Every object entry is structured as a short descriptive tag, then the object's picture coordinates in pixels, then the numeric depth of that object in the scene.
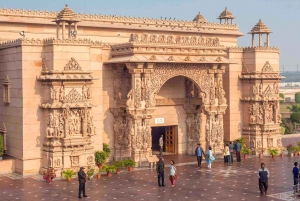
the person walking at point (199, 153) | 27.84
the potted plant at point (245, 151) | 31.62
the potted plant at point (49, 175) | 24.02
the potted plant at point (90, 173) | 24.56
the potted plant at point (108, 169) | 25.62
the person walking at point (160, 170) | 22.69
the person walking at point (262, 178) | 20.77
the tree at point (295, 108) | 61.81
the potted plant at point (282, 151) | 32.15
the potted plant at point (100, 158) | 27.42
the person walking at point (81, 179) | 20.89
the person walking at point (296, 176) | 21.44
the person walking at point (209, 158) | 27.54
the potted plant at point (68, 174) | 24.38
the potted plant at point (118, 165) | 26.23
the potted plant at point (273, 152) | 31.83
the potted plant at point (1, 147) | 26.78
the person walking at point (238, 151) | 29.61
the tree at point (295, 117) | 52.56
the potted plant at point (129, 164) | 27.06
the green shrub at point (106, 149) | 28.56
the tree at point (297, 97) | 103.15
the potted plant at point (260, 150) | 32.60
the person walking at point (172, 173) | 22.69
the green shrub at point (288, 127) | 49.81
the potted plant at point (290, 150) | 32.33
